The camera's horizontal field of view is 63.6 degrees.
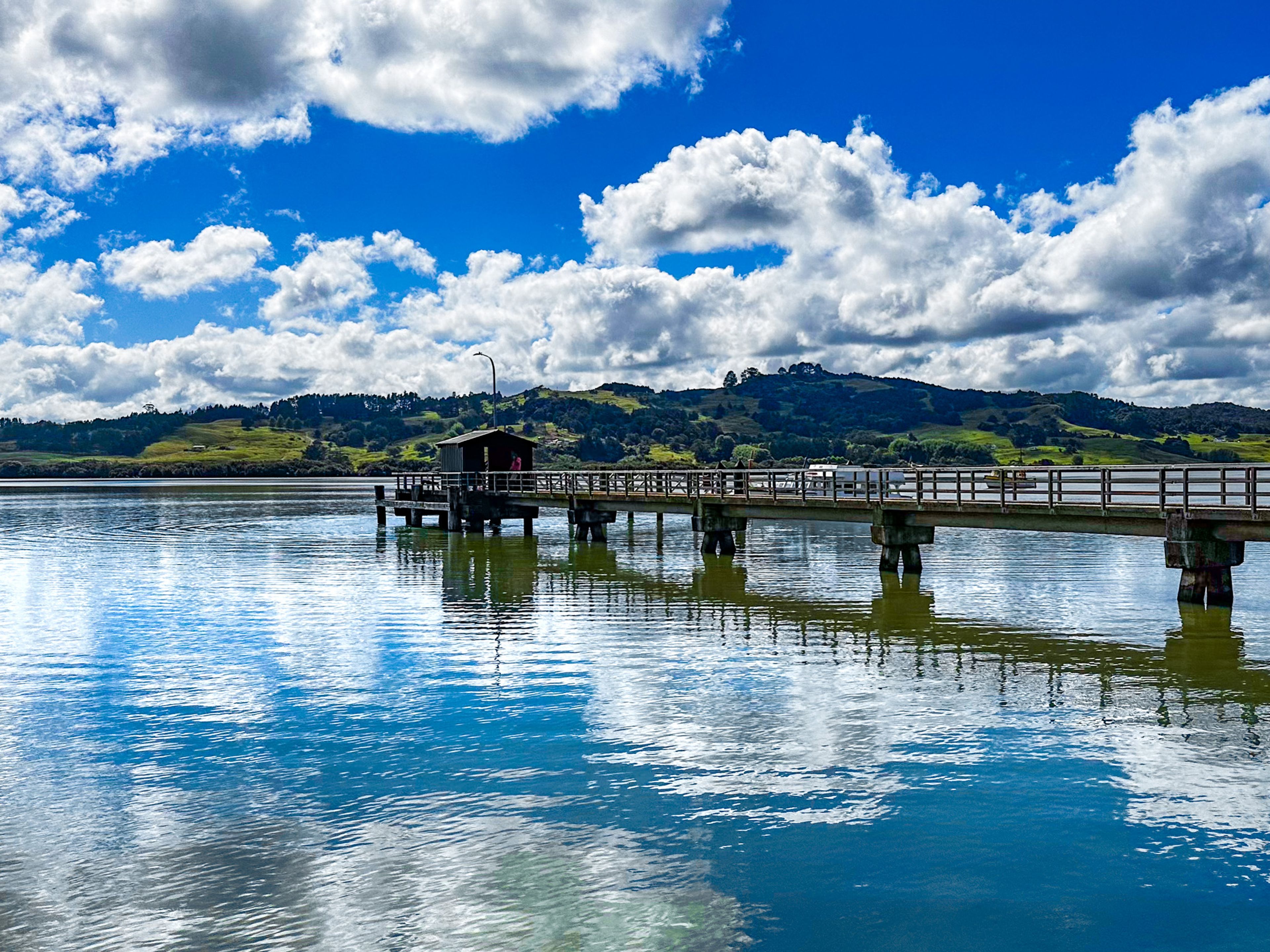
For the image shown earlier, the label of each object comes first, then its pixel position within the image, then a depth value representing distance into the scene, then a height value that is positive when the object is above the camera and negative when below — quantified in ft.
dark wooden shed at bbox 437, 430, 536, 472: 222.28 +4.05
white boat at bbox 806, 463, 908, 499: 119.44 -2.53
